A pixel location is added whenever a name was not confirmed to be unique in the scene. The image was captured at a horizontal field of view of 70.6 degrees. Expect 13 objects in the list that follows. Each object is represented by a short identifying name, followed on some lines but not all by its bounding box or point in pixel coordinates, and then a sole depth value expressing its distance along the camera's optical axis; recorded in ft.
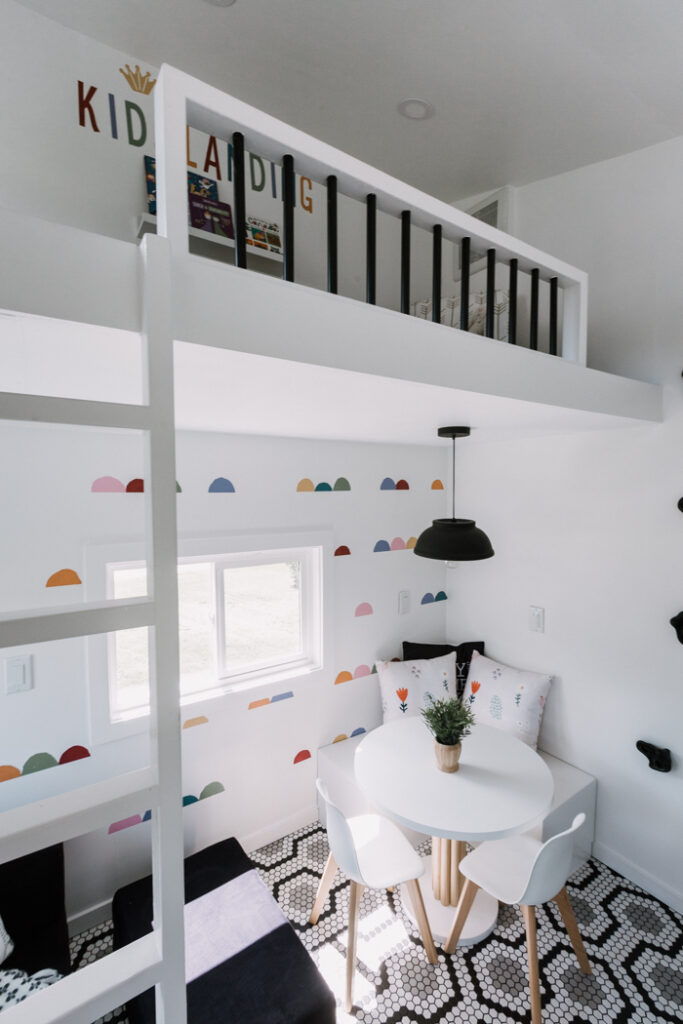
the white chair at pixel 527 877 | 5.49
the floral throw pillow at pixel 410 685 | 9.14
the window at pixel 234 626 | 7.17
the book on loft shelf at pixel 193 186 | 6.54
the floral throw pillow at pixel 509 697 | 8.52
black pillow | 9.74
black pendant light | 6.59
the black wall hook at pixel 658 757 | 7.17
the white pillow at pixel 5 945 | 5.22
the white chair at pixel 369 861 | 5.81
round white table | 5.69
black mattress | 4.82
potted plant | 6.39
